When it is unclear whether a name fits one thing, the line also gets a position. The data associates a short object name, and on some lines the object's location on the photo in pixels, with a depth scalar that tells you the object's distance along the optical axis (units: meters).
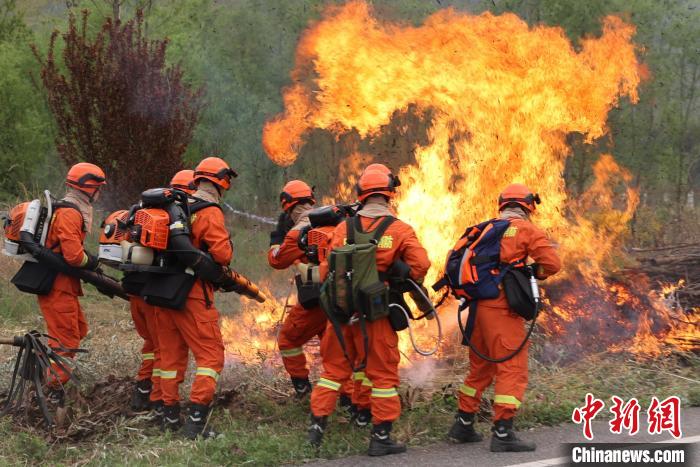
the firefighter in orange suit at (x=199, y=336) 13.12
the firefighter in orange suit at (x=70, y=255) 14.95
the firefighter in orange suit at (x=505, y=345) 12.57
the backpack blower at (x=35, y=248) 14.88
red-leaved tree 27.67
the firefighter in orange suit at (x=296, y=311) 14.78
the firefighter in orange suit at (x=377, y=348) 12.46
